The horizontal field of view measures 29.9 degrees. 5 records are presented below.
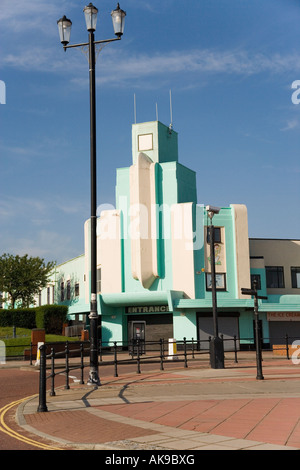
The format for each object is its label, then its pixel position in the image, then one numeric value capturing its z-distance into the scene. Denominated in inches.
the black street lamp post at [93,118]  633.6
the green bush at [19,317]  1999.3
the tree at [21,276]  2159.2
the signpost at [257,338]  660.7
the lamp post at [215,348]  811.4
